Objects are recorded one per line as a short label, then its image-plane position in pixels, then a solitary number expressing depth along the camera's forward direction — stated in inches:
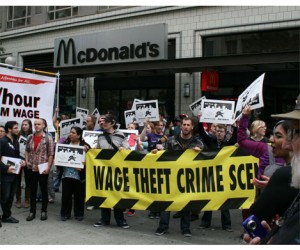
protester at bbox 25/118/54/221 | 279.3
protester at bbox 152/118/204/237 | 243.0
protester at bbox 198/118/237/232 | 257.3
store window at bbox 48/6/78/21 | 696.4
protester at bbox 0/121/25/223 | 267.9
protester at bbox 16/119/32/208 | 317.7
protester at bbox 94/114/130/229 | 261.6
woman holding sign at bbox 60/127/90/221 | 278.8
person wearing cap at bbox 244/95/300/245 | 77.7
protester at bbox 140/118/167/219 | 317.9
